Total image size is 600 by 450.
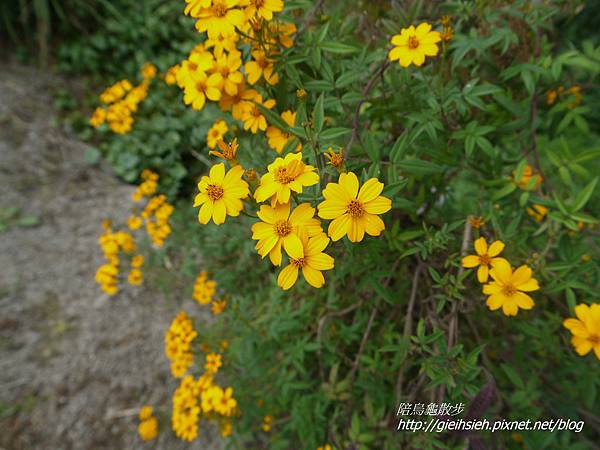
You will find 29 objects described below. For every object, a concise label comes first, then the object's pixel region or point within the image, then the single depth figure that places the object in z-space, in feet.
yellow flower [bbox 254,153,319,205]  0.66
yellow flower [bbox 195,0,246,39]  0.75
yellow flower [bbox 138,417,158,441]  1.42
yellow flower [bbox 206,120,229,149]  1.10
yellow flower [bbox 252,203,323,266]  0.67
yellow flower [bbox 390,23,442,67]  0.84
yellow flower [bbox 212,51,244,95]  0.87
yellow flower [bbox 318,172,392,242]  0.66
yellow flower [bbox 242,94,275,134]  0.89
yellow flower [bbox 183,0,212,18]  0.75
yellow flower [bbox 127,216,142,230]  1.76
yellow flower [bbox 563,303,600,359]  0.80
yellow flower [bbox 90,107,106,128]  1.90
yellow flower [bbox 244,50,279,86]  0.86
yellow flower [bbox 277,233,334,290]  0.67
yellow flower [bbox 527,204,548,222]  1.14
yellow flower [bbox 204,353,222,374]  1.23
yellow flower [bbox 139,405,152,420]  1.46
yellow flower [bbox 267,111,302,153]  0.91
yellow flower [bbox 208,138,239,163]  0.73
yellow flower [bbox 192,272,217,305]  1.46
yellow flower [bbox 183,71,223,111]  0.87
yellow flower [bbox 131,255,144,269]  1.72
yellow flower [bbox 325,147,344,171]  0.69
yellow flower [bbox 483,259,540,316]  0.83
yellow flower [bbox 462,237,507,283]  0.84
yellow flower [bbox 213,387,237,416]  1.17
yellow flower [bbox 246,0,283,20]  0.76
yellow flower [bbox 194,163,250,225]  0.71
